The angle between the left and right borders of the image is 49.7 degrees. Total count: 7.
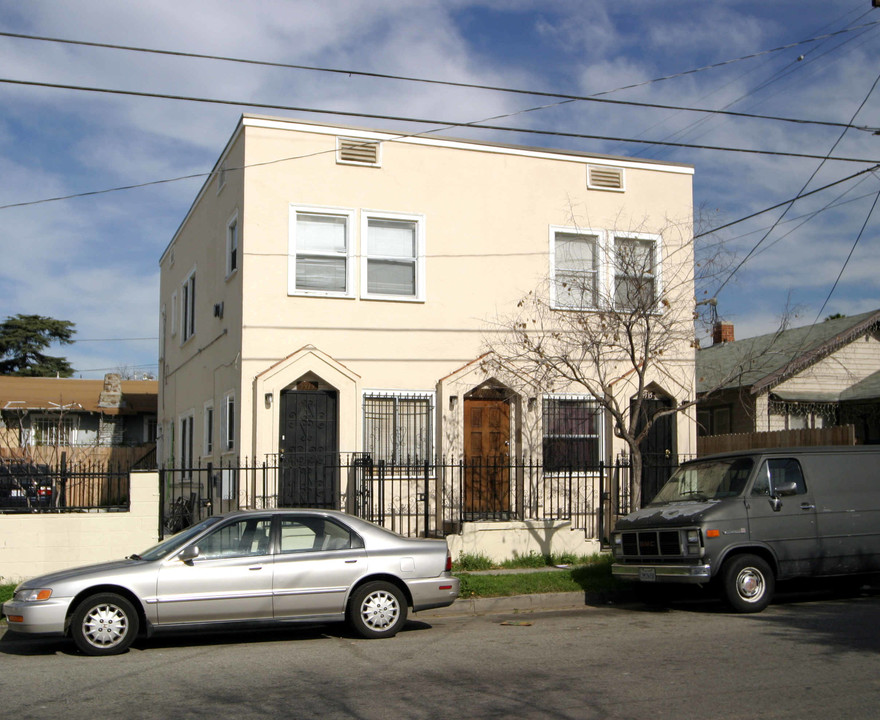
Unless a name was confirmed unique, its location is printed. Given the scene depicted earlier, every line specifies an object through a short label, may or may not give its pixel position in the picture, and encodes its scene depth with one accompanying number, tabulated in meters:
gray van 11.27
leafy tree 50.47
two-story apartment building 15.76
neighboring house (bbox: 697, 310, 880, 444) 24.25
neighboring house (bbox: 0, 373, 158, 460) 31.31
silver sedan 9.10
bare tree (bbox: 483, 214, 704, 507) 16.59
